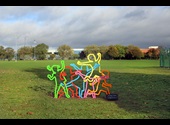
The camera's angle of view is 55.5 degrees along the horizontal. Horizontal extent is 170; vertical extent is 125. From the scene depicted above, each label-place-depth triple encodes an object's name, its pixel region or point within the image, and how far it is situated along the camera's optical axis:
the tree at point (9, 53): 80.68
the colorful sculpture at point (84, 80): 7.14
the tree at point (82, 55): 72.23
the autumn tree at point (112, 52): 65.41
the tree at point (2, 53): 79.20
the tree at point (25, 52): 79.79
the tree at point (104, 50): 67.97
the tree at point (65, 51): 77.06
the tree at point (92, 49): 69.87
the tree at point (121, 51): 65.15
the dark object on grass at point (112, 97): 6.75
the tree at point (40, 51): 77.56
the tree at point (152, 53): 63.02
